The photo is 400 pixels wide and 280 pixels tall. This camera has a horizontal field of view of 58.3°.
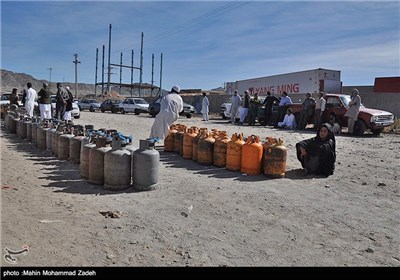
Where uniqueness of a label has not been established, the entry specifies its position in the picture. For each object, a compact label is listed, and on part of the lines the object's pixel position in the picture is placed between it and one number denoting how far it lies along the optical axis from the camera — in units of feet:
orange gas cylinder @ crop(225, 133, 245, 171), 25.13
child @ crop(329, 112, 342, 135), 50.72
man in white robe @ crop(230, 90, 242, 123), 65.00
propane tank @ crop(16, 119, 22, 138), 41.05
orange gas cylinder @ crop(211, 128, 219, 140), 27.65
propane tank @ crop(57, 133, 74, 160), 27.50
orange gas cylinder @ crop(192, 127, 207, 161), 28.04
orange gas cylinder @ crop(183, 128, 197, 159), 29.12
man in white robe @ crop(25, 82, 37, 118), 47.36
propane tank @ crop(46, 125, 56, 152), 30.83
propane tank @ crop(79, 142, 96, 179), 21.25
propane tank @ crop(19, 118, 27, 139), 39.96
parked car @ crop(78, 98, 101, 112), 128.97
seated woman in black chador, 25.04
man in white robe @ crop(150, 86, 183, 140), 30.81
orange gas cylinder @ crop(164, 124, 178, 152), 32.14
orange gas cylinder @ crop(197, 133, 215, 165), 26.84
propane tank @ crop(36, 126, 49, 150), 32.76
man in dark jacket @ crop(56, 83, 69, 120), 44.70
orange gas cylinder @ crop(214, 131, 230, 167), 26.06
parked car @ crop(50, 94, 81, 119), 71.38
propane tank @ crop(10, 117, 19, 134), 44.85
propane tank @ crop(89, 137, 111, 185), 20.24
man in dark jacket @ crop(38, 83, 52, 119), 44.86
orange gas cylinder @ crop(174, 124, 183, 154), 31.42
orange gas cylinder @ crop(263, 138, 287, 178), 23.80
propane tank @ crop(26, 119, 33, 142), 37.91
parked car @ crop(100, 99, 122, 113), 111.96
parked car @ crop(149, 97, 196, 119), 85.30
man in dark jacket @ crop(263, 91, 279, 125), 61.52
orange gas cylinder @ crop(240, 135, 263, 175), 24.26
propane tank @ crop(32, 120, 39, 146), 35.50
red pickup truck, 50.14
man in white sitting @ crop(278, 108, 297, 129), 56.75
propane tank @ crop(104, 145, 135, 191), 19.42
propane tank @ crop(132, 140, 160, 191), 19.56
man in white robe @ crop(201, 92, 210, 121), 73.15
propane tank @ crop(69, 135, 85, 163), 26.08
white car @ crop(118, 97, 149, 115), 100.21
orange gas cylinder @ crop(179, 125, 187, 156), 30.73
